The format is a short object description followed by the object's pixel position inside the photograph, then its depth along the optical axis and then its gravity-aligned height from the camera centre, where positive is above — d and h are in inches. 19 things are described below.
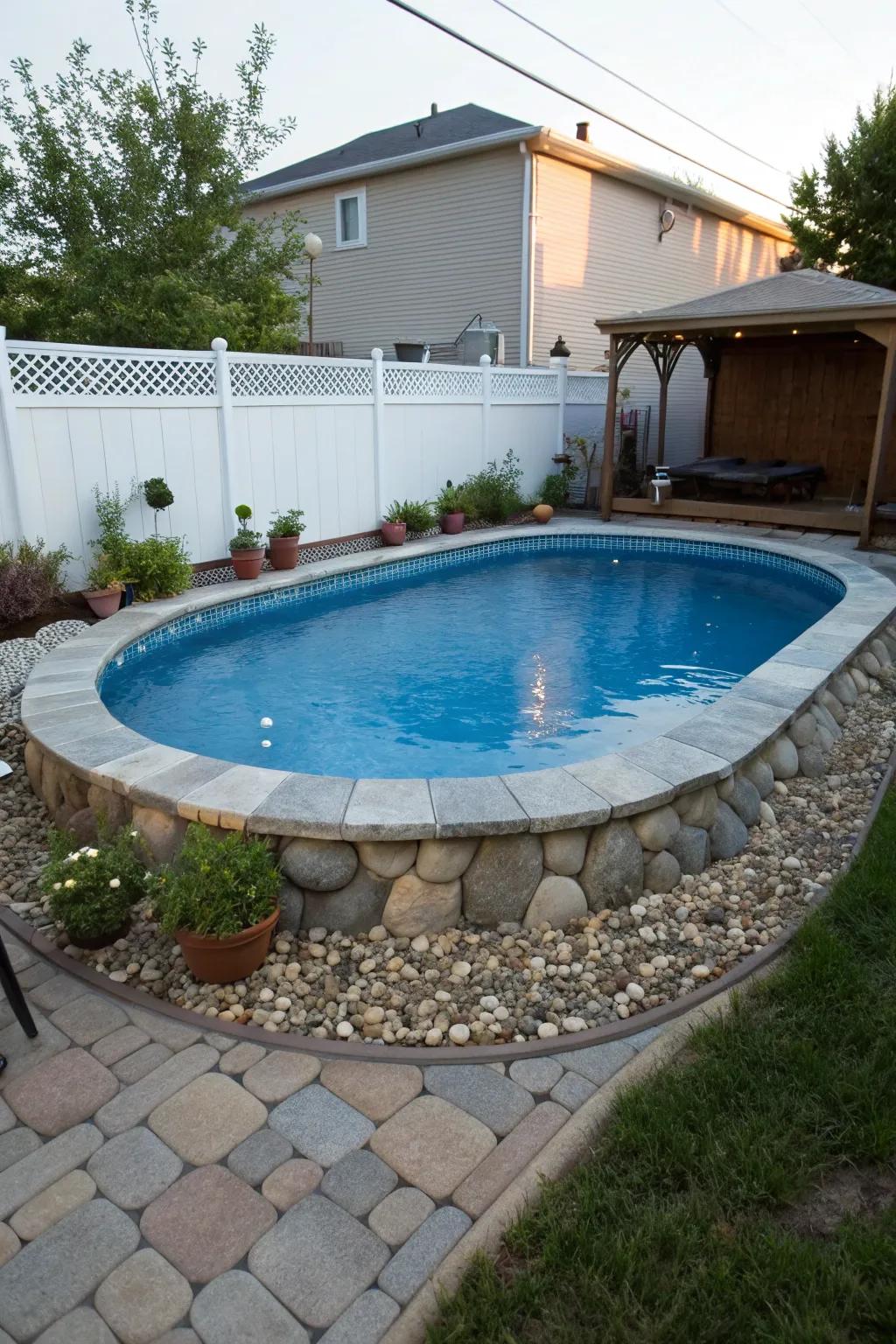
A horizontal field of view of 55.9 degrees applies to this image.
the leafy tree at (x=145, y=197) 421.4 +110.6
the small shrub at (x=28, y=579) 243.0 -45.5
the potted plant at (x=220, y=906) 106.7 -60.1
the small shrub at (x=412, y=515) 396.5 -43.5
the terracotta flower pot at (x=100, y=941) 116.7 -69.7
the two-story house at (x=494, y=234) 509.4 +117.5
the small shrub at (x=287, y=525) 335.3 -40.5
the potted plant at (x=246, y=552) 315.6 -47.8
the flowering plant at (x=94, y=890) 113.7 -61.9
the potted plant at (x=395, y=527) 387.2 -47.3
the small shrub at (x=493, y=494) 441.1 -38.1
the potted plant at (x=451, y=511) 418.3 -43.8
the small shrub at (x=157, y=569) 276.1 -47.5
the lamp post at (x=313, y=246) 446.1 +88.6
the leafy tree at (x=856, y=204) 576.1 +147.7
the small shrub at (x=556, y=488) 490.9 -38.3
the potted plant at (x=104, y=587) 262.1 -51.0
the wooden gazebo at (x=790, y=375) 371.9 +25.8
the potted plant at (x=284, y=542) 332.8 -46.0
